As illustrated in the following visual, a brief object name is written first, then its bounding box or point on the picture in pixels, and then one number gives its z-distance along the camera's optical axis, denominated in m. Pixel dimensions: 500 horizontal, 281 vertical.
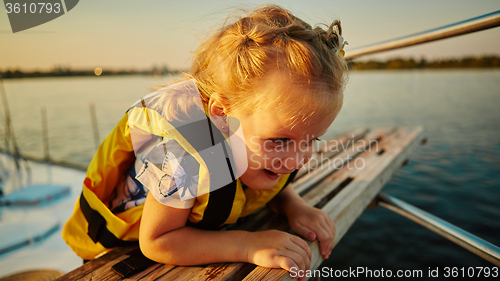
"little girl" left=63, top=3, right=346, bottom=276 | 0.35
